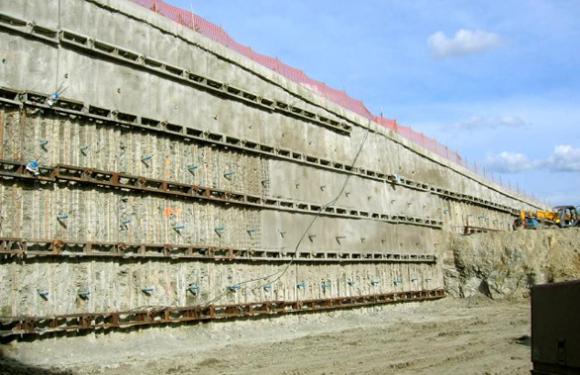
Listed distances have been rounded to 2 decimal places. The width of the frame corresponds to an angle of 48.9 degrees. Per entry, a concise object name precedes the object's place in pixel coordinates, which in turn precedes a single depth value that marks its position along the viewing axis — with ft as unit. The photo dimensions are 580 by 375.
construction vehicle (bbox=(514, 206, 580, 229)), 113.29
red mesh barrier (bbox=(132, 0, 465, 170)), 59.32
